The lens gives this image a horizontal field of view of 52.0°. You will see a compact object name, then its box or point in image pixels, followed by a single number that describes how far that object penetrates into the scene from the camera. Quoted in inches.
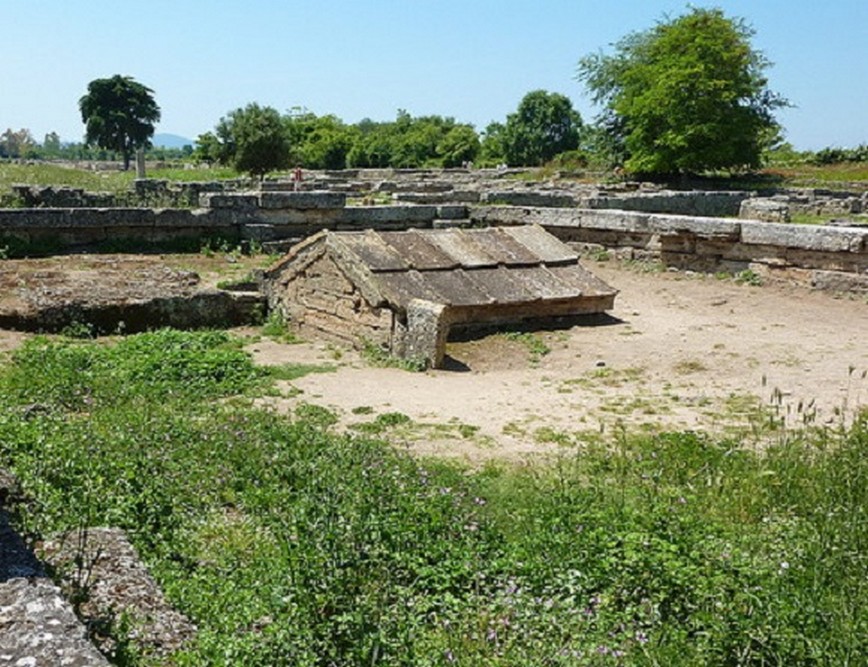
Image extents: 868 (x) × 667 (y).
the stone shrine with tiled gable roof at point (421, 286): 407.8
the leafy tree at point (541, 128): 2908.5
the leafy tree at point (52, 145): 6746.6
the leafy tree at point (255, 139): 1365.7
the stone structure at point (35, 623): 115.2
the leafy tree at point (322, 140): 2452.0
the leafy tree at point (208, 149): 1475.4
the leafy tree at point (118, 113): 2709.2
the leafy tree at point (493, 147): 2856.8
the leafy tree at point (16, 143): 4697.3
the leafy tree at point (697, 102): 1469.0
